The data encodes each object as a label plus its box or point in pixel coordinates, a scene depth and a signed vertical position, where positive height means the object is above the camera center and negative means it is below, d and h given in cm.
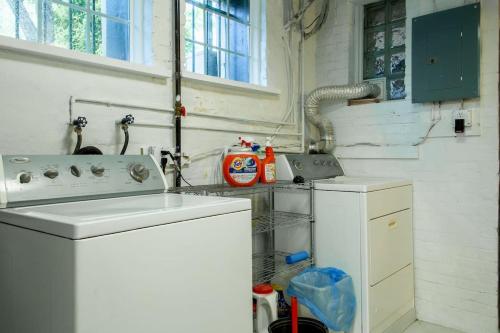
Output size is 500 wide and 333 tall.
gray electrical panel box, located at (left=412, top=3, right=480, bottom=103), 230 +68
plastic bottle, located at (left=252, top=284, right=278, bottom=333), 195 -78
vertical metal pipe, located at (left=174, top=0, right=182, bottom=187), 209 +41
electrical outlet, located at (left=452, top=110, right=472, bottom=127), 234 +28
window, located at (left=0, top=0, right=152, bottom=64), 175 +72
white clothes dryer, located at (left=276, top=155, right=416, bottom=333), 206 -47
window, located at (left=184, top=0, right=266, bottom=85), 248 +89
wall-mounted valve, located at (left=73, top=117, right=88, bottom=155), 167 +17
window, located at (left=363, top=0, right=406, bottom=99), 286 +94
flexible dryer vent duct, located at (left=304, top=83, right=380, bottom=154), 285 +42
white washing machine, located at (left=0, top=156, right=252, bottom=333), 92 -27
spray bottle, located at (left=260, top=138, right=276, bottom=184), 213 -5
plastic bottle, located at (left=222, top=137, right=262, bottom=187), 198 -3
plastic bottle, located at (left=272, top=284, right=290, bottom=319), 220 -88
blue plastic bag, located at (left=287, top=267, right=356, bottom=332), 191 -71
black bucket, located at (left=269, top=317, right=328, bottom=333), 189 -86
